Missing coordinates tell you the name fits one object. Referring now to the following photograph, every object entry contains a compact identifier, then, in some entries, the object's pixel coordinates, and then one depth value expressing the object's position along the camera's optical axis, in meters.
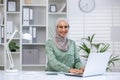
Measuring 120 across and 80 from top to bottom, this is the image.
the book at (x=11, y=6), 5.03
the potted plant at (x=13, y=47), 4.98
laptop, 2.44
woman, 2.99
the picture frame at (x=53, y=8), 5.11
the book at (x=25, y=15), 4.98
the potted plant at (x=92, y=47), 4.98
